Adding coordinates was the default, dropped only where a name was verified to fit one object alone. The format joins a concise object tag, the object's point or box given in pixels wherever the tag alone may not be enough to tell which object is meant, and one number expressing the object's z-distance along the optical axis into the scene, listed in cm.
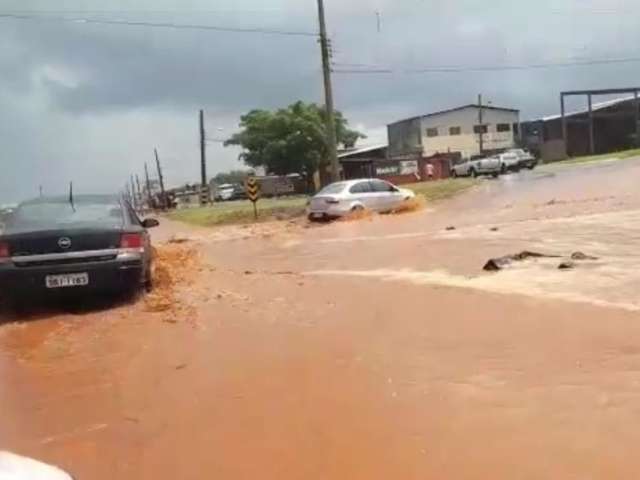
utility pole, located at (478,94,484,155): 7111
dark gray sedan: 870
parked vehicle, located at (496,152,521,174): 4928
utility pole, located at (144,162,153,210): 6954
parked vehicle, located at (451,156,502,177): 4881
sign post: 3145
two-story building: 7231
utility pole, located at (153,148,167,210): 6129
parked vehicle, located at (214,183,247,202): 6525
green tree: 5669
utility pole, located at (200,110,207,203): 5694
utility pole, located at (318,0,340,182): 3064
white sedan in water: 2544
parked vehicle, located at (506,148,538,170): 5088
